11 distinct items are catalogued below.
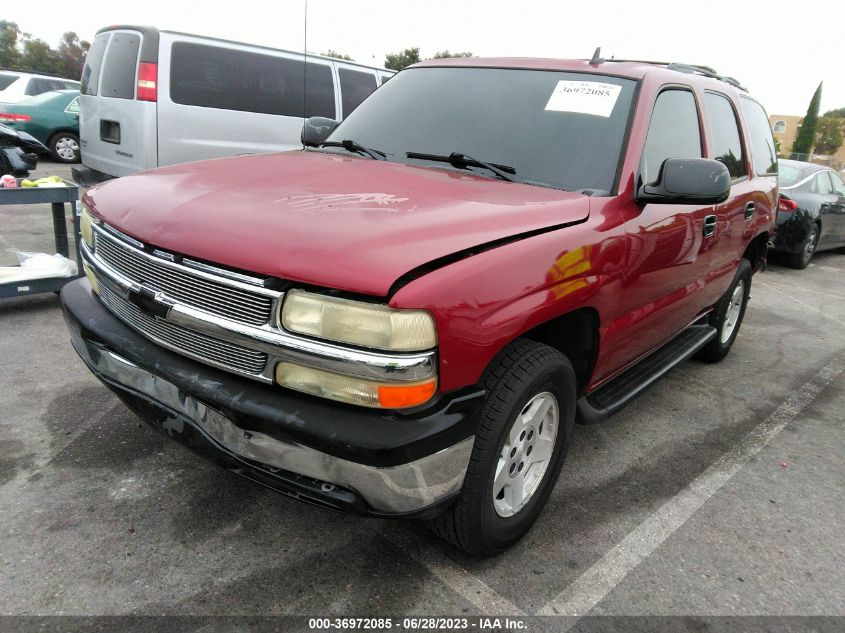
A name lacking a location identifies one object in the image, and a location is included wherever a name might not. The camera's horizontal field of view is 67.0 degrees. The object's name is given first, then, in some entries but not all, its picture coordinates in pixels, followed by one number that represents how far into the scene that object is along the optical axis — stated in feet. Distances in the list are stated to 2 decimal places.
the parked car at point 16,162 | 23.21
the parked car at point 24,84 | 45.29
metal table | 14.52
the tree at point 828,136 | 298.35
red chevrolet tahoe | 5.91
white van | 20.13
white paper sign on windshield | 9.48
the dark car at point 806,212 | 29.14
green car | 42.11
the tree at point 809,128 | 233.14
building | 295.69
